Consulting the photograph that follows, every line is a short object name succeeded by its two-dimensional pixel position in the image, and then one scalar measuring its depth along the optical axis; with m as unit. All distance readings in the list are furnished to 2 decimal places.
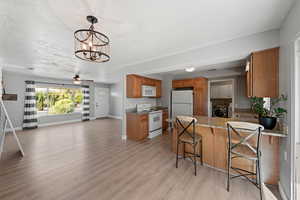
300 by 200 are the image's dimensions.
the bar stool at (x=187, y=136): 2.22
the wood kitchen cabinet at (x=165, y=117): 5.01
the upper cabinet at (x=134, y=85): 3.96
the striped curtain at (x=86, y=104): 7.07
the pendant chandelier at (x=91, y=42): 1.59
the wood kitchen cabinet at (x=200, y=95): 4.44
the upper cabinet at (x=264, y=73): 1.88
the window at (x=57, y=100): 5.82
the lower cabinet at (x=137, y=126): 3.85
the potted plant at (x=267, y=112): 1.80
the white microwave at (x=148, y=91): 4.36
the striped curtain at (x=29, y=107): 5.20
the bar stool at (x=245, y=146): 1.66
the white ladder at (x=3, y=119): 2.68
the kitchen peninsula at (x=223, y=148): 1.89
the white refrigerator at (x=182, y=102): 4.39
